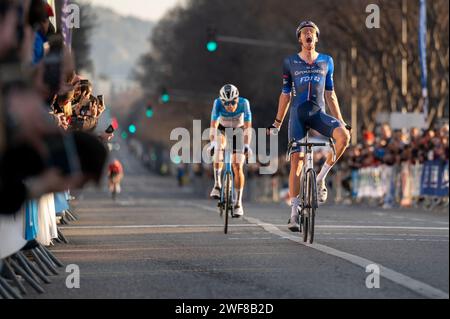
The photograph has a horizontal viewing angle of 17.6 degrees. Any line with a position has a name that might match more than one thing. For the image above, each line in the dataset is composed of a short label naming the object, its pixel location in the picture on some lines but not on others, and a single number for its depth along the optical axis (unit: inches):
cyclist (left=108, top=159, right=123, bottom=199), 1865.2
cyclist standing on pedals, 607.8
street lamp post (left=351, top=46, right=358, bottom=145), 2396.7
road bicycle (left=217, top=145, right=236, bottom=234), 741.9
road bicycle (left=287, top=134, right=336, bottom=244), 585.3
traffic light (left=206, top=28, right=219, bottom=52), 1897.1
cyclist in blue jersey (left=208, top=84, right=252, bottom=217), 758.5
